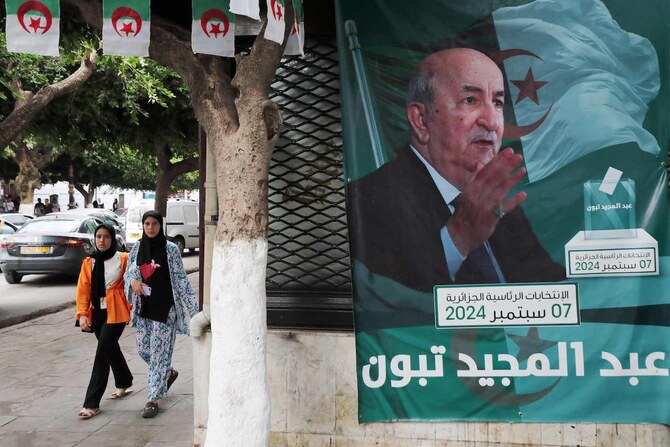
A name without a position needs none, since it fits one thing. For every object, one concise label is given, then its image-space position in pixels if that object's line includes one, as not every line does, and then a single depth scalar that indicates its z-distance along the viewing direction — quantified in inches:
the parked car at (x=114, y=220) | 793.6
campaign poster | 167.3
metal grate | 188.4
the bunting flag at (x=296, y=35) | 151.2
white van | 846.5
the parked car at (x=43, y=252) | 563.5
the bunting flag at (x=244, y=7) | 124.6
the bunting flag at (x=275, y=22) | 134.0
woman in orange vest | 233.8
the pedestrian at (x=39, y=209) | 1471.5
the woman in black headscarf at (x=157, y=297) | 234.7
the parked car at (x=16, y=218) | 949.4
